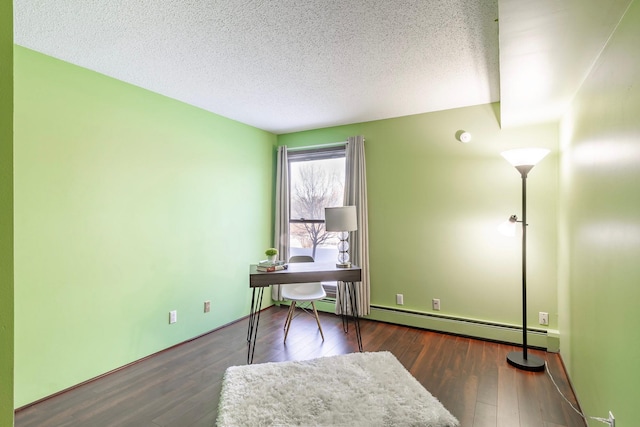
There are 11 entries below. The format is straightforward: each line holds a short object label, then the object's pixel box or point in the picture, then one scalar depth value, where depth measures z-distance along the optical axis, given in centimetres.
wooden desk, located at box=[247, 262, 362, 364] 275
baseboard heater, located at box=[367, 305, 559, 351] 303
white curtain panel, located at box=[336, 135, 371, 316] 386
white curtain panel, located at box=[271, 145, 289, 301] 442
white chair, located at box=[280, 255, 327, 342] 322
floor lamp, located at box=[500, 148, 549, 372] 260
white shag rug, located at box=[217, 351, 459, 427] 196
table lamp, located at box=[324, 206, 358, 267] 306
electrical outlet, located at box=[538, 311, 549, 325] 303
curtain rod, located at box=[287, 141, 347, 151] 417
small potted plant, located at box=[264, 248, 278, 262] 300
